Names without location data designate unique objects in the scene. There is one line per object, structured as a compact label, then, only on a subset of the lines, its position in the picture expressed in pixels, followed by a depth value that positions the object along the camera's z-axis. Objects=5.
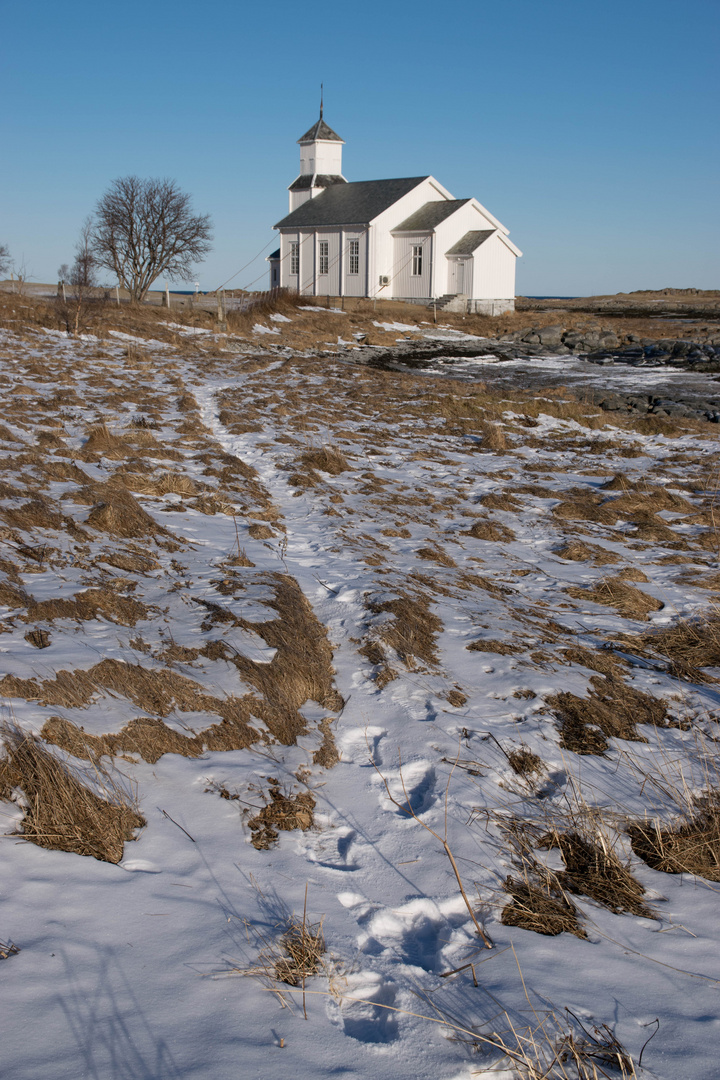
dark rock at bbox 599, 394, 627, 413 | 17.89
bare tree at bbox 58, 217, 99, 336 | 25.05
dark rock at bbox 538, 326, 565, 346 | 36.03
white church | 43.09
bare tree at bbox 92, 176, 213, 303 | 40.06
